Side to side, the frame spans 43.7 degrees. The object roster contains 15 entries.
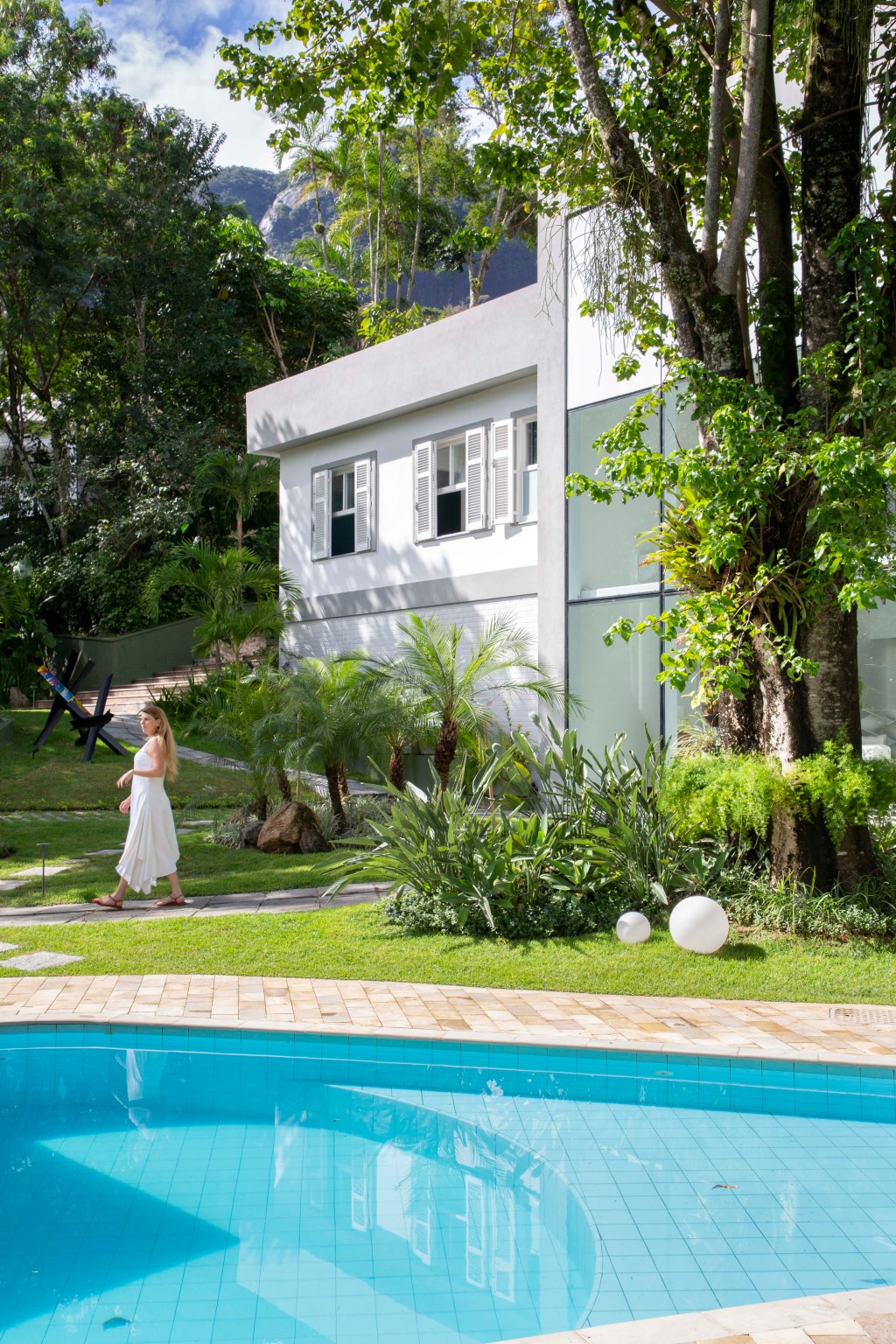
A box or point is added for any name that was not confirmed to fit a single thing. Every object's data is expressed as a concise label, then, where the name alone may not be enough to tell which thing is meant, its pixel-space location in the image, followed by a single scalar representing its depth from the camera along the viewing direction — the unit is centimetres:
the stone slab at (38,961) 726
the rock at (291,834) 1161
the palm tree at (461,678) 1224
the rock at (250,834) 1213
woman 905
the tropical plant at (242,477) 2303
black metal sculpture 1778
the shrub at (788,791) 740
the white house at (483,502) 1260
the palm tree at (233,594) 1809
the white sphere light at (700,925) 702
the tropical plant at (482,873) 770
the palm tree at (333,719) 1170
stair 2250
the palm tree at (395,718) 1208
